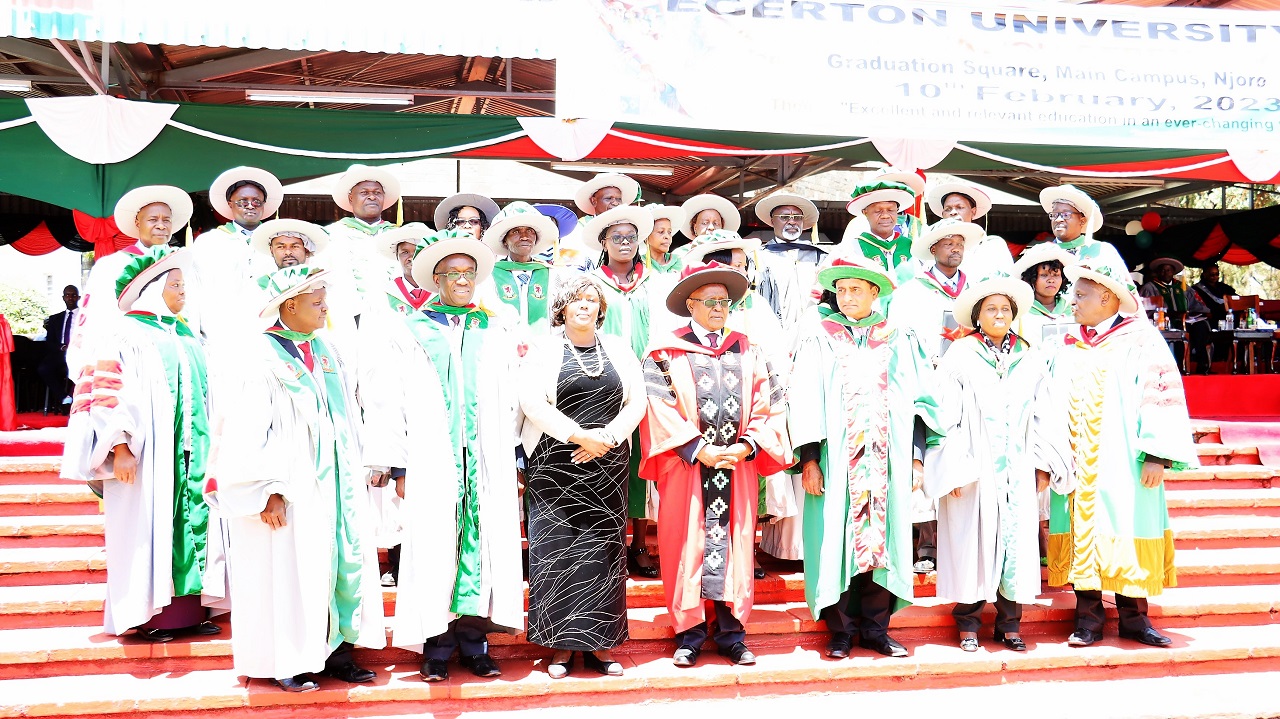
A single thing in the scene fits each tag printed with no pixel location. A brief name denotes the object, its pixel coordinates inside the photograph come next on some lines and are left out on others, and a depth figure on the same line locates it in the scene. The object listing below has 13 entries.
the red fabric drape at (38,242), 13.39
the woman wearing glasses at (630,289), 5.71
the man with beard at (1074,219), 6.11
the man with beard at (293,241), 5.42
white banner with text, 7.05
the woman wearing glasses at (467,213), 5.97
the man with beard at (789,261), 6.36
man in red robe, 4.79
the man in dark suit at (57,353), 10.55
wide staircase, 4.52
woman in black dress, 4.64
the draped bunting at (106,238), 8.23
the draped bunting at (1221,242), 13.80
